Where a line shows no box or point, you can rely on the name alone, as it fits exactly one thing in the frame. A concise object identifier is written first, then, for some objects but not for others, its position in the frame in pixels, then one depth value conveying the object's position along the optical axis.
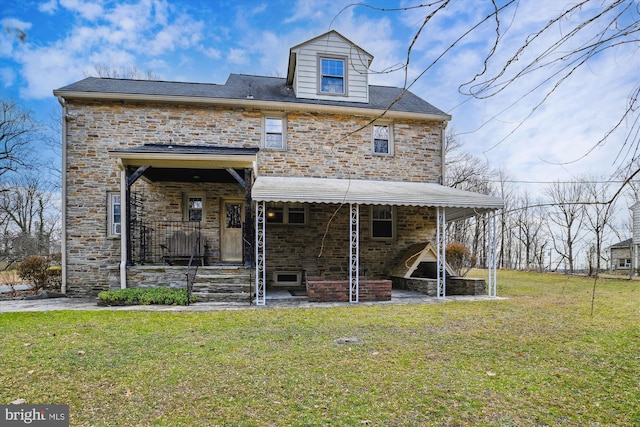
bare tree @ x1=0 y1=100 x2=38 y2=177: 16.33
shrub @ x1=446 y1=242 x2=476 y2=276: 15.39
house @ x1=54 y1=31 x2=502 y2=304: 9.35
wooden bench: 10.44
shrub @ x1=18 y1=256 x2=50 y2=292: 10.34
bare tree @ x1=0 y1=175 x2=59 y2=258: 19.17
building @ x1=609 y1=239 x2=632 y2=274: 28.06
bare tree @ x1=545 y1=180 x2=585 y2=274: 20.41
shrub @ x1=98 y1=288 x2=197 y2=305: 8.34
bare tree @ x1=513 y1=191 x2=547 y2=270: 25.21
